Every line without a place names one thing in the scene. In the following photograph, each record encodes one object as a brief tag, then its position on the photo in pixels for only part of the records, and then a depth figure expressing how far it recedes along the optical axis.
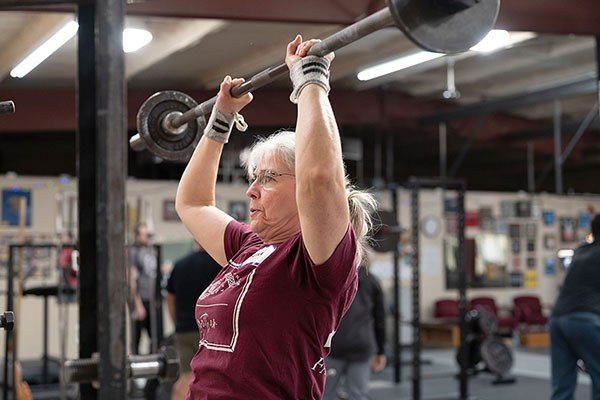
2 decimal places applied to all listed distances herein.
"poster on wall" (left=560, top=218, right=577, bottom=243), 13.33
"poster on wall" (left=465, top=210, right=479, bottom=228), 12.41
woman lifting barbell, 1.51
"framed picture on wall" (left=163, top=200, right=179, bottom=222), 10.19
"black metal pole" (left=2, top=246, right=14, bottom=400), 4.53
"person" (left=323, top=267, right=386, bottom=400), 5.56
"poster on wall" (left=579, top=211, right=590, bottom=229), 13.50
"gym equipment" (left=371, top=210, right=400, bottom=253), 7.63
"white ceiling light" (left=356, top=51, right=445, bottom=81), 8.19
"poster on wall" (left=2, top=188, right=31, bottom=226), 9.38
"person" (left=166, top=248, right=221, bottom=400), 5.50
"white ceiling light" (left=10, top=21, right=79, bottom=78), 2.42
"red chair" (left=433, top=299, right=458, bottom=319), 11.73
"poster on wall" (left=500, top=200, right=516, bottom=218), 12.66
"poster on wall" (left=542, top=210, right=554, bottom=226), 13.14
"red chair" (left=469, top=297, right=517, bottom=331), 11.84
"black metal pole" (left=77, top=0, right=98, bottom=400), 1.46
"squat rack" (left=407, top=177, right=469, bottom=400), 7.34
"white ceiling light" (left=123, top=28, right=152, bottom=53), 6.22
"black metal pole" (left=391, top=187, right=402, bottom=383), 8.54
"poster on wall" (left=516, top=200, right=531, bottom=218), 12.73
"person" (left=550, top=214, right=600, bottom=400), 4.93
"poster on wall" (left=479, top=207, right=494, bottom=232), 12.51
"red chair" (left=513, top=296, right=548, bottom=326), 12.22
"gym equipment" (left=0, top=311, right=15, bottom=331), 1.96
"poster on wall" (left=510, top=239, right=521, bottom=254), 12.88
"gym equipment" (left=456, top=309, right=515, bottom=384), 8.73
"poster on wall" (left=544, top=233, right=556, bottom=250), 13.20
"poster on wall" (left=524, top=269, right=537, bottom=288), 13.02
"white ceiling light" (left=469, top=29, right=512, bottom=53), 7.20
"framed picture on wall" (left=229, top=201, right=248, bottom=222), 10.32
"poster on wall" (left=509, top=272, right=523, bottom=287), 12.86
